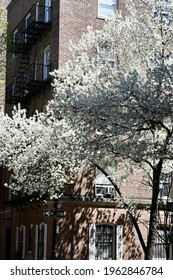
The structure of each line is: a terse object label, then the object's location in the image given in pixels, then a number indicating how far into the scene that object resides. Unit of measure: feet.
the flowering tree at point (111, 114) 54.34
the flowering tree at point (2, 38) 134.41
